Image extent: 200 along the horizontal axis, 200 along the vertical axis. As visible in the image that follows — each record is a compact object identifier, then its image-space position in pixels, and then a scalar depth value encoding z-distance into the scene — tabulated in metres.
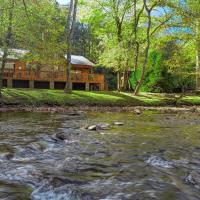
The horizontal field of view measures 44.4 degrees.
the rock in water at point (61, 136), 7.19
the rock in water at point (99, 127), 8.84
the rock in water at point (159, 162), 4.96
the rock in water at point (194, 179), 4.08
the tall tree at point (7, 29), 15.22
